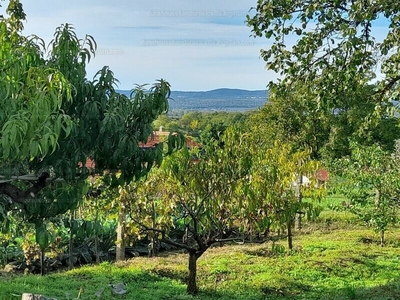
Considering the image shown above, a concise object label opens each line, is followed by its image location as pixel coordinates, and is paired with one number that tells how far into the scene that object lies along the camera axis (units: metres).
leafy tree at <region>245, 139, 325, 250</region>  7.75
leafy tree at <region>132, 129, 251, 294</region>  7.54
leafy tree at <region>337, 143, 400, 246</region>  8.20
